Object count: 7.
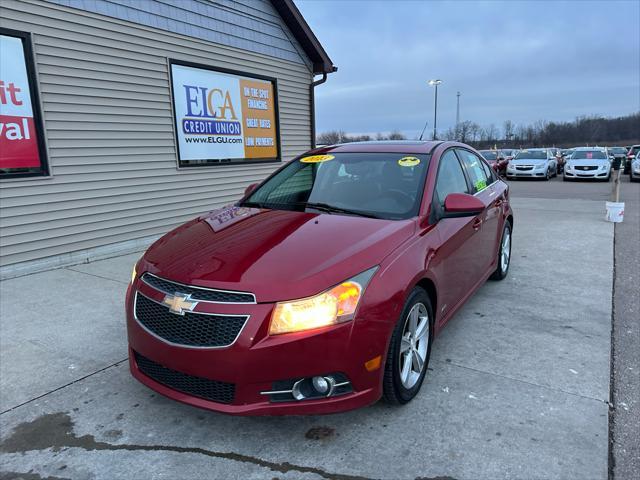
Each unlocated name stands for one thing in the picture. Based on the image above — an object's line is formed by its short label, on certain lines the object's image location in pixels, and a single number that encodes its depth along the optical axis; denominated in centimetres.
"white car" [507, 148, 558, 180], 2202
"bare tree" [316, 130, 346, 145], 3643
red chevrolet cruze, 227
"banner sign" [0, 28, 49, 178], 525
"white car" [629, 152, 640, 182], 1960
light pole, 3125
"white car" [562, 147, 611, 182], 2030
